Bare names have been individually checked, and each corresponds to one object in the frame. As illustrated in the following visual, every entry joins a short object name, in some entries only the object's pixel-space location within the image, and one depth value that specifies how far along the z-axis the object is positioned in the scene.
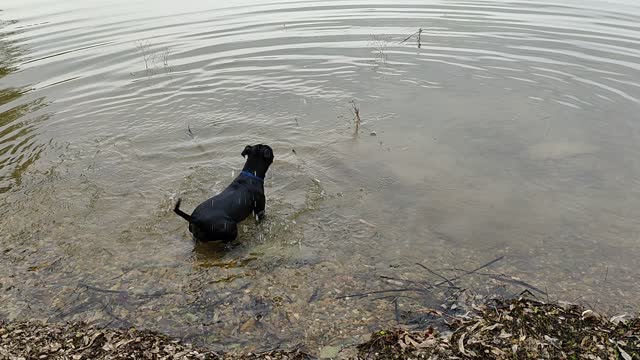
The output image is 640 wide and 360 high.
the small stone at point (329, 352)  4.48
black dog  6.02
